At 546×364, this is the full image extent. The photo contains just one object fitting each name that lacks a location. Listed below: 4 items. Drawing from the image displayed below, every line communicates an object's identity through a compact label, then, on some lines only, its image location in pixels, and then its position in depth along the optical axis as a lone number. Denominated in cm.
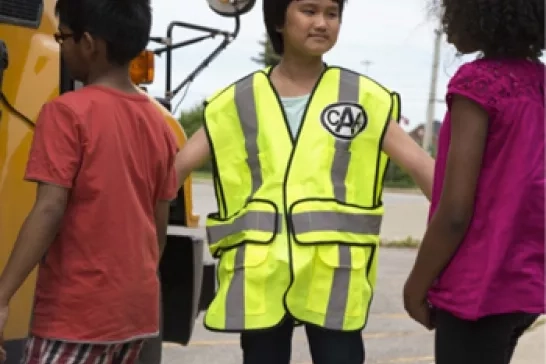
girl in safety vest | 588
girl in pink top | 483
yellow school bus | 660
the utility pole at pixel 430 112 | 7489
